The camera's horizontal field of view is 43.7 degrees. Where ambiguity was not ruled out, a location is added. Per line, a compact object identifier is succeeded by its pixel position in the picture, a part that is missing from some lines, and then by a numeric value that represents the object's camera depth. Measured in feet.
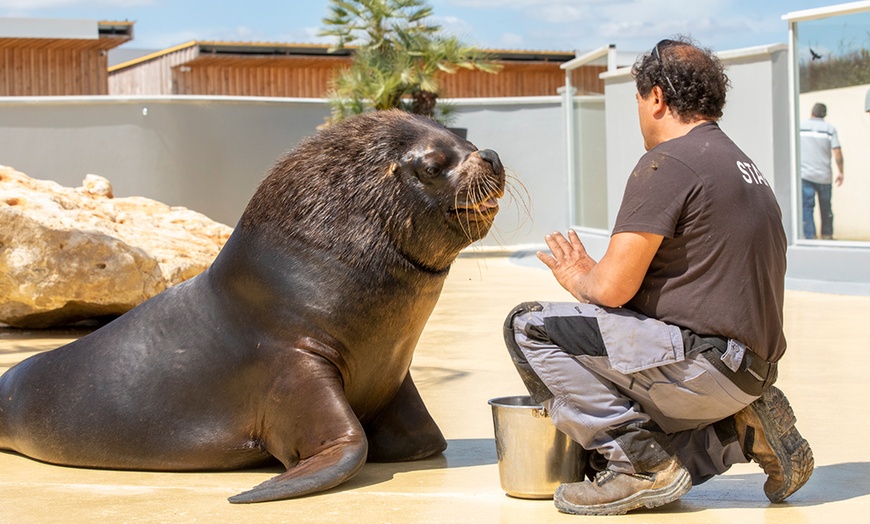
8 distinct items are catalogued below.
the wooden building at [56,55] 71.97
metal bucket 11.85
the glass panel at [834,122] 36.58
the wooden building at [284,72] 77.77
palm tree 62.28
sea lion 13.16
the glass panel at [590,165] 50.06
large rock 27.17
